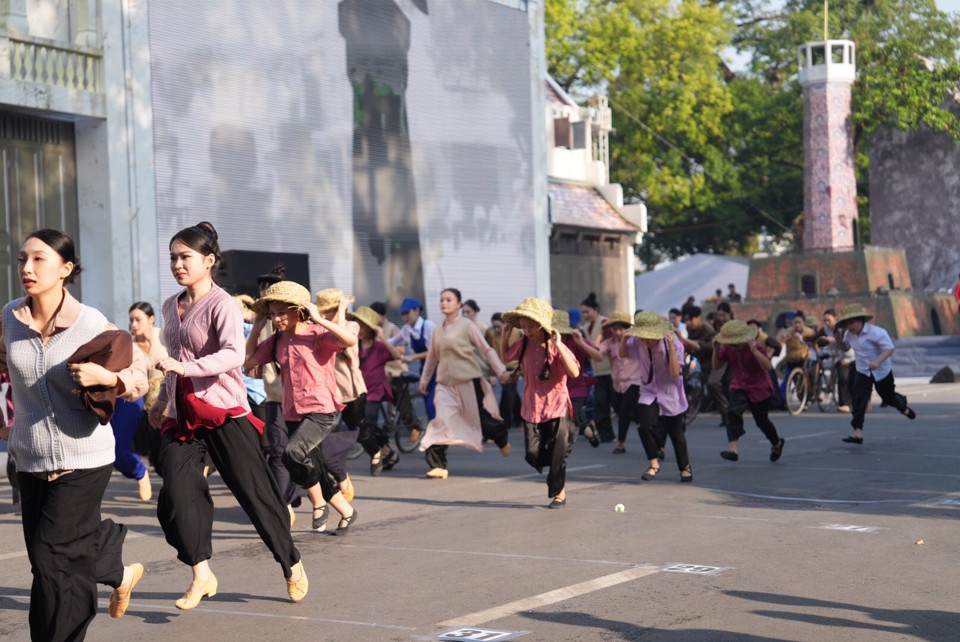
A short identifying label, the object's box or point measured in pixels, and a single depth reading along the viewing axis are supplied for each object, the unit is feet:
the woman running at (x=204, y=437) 23.81
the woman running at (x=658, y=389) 45.03
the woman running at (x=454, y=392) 48.44
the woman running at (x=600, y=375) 64.03
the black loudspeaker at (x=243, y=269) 60.39
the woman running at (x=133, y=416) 40.34
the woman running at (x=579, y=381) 50.93
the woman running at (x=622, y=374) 57.21
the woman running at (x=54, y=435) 18.84
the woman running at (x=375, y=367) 51.21
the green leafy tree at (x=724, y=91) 165.99
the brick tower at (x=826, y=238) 173.37
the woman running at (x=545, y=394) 38.83
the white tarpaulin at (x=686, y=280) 162.81
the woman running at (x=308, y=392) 33.47
